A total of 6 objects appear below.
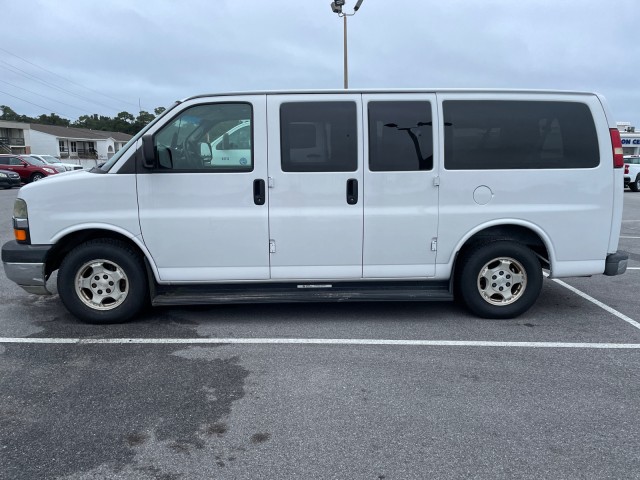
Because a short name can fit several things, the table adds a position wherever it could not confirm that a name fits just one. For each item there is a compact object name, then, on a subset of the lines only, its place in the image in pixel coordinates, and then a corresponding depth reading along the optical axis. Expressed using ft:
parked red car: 91.04
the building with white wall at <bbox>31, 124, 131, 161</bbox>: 198.70
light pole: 50.42
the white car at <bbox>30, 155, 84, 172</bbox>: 96.37
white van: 16.10
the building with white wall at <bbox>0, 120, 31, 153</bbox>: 187.52
